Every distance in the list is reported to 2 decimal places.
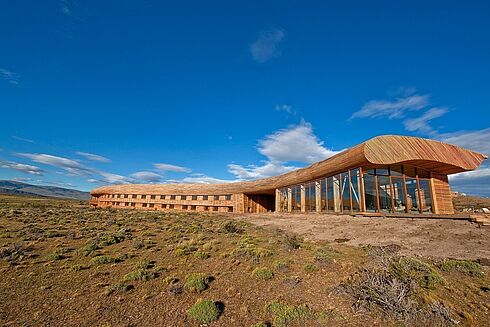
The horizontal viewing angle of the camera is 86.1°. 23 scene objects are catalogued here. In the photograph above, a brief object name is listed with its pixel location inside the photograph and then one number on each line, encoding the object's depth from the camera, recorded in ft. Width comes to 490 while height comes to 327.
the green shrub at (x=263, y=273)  27.30
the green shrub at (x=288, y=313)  19.53
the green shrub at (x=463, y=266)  24.57
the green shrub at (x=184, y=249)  36.65
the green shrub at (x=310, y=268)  28.07
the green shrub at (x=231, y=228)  54.08
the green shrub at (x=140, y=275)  27.66
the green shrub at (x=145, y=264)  31.07
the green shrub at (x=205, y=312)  20.52
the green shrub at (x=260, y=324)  19.14
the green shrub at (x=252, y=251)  34.12
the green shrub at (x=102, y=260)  32.51
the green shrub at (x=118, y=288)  24.81
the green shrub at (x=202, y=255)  34.82
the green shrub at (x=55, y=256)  33.90
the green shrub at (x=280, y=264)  29.64
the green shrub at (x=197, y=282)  25.22
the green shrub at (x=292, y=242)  37.54
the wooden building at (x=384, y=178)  57.26
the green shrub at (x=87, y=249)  36.31
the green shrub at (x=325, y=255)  30.11
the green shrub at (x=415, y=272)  23.04
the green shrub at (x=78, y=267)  30.27
